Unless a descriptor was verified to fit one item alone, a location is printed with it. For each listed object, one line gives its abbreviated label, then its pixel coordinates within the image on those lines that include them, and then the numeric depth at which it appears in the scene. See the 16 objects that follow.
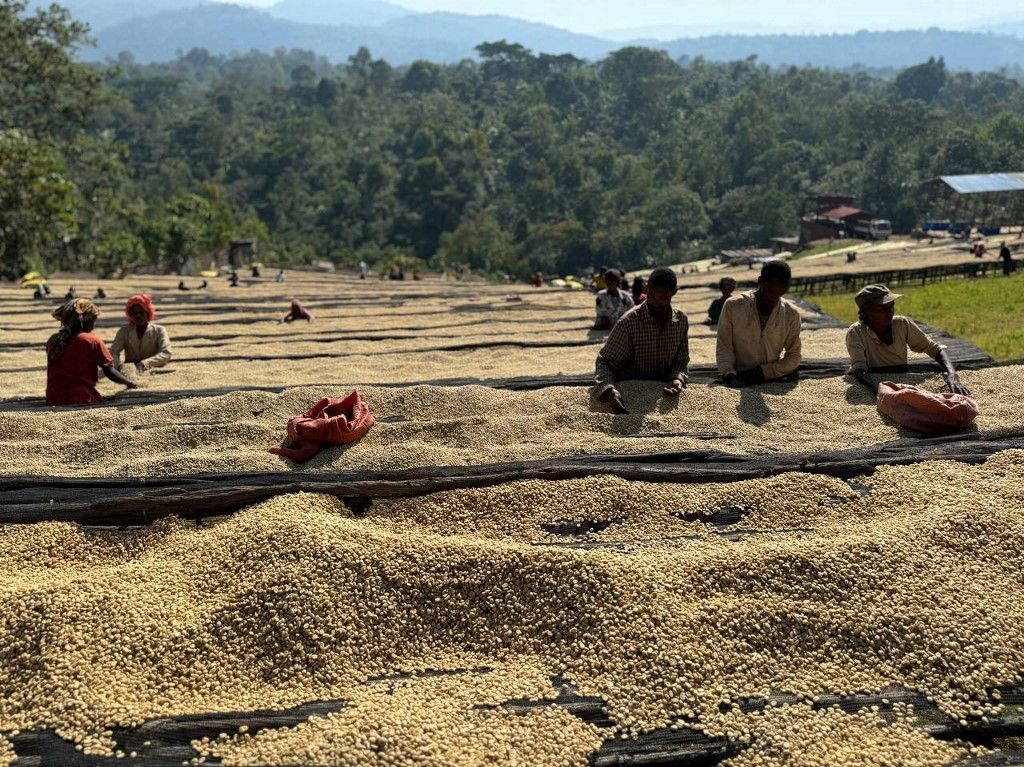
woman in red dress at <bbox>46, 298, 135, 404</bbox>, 6.32
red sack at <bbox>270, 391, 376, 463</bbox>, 5.19
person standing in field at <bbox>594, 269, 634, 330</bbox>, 10.14
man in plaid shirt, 5.85
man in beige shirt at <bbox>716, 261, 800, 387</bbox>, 5.98
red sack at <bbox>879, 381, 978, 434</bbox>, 5.19
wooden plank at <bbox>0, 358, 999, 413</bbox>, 6.34
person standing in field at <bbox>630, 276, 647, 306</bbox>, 11.80
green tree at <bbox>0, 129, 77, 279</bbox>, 19.44
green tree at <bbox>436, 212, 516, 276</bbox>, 48.94
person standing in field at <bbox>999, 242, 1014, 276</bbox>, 19.12
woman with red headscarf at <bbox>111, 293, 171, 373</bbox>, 7.45
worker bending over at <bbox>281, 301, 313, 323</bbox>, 13.07
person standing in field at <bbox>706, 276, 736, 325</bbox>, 8.84
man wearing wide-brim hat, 6.01
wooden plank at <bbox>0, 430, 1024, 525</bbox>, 4.36
